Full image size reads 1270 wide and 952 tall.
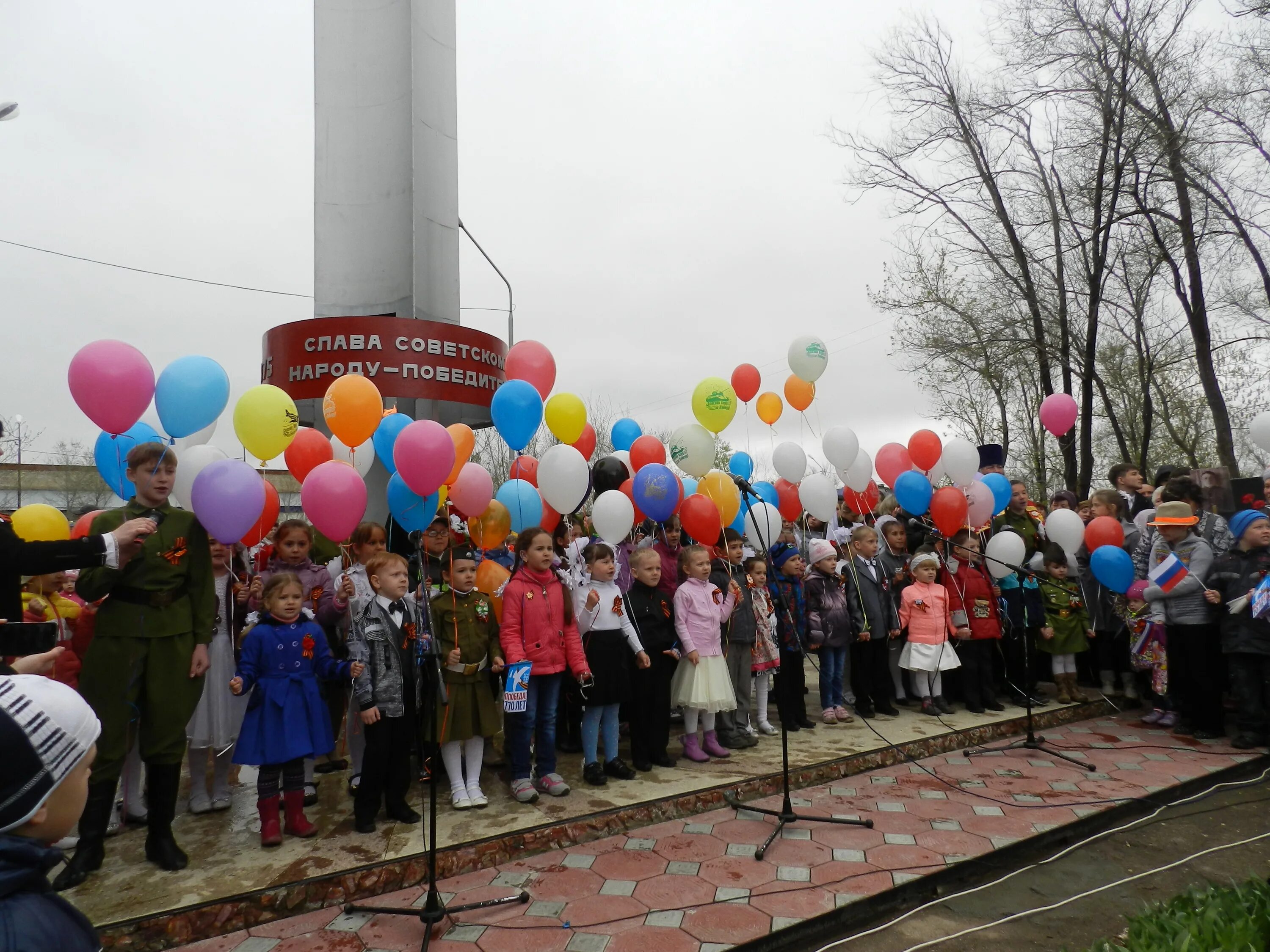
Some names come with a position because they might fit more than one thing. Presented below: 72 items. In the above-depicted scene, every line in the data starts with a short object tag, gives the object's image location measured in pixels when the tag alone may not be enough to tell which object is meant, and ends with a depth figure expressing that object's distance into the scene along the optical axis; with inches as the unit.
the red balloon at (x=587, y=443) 246.8
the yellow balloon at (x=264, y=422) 171.5
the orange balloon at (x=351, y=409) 182.4
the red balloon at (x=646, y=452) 245.4
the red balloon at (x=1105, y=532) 246.8
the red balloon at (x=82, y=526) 182.2
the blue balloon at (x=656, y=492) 210.5
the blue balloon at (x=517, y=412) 195.8
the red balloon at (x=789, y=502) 271.0
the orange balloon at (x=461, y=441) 206.7
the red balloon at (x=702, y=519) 211.2
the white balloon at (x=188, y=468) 169.6
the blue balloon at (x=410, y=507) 187.2
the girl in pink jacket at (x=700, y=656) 199.2
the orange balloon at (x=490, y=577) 199.6
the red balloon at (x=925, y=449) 263.0
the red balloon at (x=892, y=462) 269.9
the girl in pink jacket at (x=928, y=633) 243.8
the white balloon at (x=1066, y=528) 249.3
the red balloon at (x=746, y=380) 282.7
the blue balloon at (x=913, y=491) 249.4
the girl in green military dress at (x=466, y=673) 167.3
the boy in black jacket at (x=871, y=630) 246.1
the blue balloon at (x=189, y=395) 156.1
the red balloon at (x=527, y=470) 224.1
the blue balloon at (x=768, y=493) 260.7
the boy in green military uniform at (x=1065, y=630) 254.7
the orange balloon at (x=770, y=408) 294.8
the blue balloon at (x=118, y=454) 163.0
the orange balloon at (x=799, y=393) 280.2
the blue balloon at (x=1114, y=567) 236.5
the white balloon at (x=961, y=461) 253.0
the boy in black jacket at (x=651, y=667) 195.3
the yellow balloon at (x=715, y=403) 243.6
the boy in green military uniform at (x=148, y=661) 137.1
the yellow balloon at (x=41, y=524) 187.3
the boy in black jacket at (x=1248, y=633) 210.7
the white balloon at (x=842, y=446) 259.8
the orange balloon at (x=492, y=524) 208.7
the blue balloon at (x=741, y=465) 295.8
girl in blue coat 148.1
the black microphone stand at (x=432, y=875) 117.4
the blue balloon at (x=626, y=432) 278.7
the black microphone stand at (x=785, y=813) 153.7
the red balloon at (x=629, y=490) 226.2
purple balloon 150.3
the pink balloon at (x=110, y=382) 144.3
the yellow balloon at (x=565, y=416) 219.6
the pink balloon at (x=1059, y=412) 309.1
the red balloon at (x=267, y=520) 183.2
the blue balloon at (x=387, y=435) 210.2
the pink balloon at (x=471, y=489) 197.2
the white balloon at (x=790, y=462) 262.7
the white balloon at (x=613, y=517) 202.1
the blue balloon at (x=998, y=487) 261.4
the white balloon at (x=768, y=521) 227.5
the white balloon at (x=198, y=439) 197.0
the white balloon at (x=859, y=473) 267.1
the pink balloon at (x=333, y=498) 165.8
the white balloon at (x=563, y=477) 198.8
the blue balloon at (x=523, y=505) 204.7
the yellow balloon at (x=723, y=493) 220.1
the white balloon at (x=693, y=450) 239.8
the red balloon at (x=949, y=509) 244.8
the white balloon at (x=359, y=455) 211.5
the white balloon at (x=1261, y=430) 248.5
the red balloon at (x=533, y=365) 227.8
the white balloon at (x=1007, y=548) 247.6
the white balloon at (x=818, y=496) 250.2
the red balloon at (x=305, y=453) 197.0
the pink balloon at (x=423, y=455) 168.7
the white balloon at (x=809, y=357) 271.9
